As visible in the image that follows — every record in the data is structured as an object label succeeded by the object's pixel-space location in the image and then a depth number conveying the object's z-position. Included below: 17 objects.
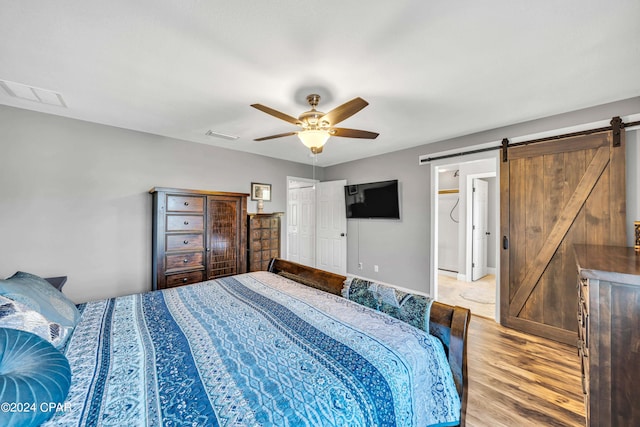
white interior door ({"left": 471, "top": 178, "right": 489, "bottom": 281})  5.04
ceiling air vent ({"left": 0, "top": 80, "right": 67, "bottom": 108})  2.17
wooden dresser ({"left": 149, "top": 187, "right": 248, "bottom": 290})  2.98
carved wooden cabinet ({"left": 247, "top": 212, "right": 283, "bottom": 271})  3.98
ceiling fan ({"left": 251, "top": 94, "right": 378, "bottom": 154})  1.93
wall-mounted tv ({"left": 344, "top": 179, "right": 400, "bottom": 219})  4.27
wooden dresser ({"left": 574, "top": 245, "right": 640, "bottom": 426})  1.15
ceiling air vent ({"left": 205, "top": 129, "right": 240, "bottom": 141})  3.37
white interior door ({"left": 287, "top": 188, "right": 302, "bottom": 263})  5.75
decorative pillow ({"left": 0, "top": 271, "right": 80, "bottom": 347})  1.30
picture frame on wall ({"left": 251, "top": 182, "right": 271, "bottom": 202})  4.44
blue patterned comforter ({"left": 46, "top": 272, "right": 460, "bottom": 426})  0.85
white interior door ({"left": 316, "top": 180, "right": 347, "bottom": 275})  5.09
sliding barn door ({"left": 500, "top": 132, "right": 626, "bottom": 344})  2.43
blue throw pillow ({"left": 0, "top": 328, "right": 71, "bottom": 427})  0.71
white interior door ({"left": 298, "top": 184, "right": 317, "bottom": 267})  5.57
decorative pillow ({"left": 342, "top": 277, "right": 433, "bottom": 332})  1.51
